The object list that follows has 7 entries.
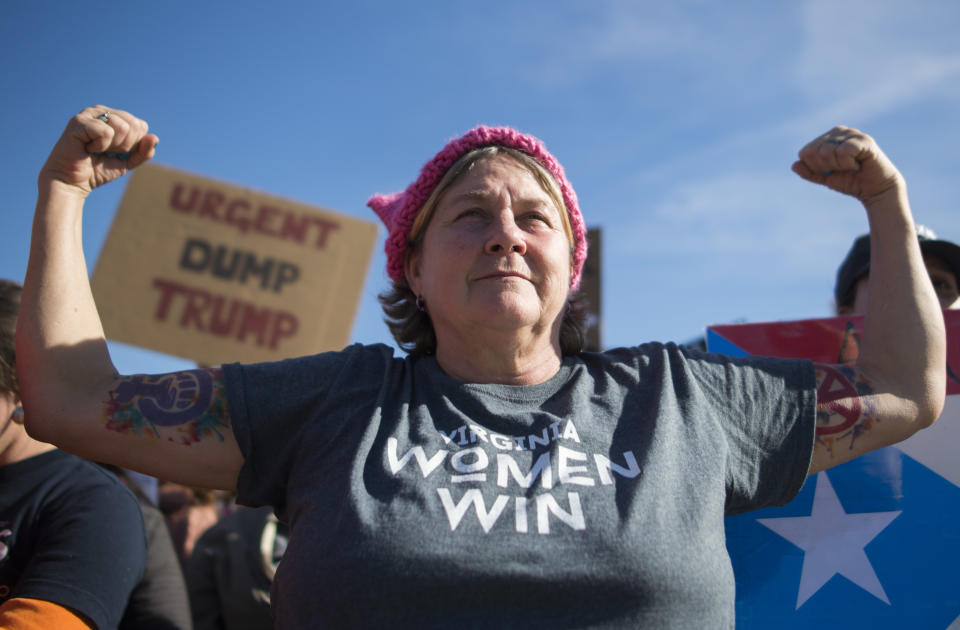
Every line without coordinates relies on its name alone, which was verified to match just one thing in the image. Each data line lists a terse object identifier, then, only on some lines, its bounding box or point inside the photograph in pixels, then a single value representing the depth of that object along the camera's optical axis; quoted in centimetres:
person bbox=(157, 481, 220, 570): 431
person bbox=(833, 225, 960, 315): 260
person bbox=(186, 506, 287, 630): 313
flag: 175
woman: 121
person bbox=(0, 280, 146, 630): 150
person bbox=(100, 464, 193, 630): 180
